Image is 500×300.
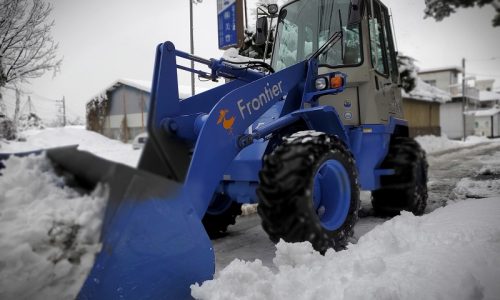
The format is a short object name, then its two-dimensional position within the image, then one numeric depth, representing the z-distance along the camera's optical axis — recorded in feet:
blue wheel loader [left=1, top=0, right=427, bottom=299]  5.88
